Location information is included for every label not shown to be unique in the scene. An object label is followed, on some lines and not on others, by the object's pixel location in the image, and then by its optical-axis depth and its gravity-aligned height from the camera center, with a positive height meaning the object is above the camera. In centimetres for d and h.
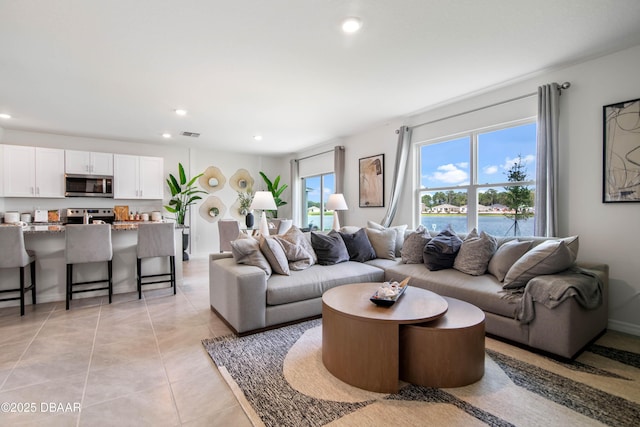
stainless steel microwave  563 +52
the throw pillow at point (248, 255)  295 -43
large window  358 +39
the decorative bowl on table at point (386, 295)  211 -61
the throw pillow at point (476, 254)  304 -46
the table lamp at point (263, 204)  429 +11
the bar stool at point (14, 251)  307 -39
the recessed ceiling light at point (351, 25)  229 +146
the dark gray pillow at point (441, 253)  325 -46
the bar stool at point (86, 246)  339 -39
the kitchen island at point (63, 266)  352 -69
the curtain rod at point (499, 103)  310 +130
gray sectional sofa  225 -77
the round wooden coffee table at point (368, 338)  186 -82
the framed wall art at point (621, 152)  267 +52
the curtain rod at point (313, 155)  659 +133
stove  583 -5
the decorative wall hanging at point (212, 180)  736 +80
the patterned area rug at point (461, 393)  163 -112
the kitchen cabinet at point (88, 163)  565 +96
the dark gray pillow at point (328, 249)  362 -46
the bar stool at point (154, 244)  384 -42
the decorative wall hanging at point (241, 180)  778 +81
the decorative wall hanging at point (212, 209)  739 +7
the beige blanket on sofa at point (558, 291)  221 -62
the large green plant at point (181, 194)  667 +41
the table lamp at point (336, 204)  529 +12
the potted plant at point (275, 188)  764 +60
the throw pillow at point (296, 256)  330 -50
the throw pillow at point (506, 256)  280 -44
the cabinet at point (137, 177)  608 +74
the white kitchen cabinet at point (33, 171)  521 +74
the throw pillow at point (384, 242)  400 -42
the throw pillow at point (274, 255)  306 -46
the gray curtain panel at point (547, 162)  309 +50
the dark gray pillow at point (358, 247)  389 -47
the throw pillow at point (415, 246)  360 -43
